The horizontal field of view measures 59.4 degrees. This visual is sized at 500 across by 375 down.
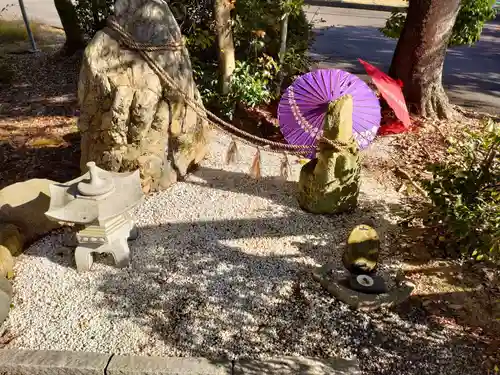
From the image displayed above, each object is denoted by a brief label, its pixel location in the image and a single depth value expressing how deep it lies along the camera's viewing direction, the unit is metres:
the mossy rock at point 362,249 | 3.88
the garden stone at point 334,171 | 4.30
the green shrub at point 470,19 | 7.24
